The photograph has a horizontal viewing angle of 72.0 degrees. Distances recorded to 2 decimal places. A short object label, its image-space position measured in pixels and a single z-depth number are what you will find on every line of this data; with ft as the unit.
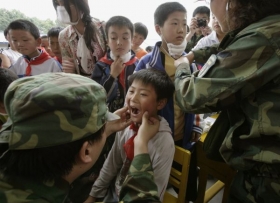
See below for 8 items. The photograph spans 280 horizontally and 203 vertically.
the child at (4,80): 3.92
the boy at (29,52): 6.34
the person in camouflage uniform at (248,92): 2.22
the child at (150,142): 3.73
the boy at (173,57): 4.39
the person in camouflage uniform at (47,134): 1.78
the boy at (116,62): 4.98
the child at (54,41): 8.29
